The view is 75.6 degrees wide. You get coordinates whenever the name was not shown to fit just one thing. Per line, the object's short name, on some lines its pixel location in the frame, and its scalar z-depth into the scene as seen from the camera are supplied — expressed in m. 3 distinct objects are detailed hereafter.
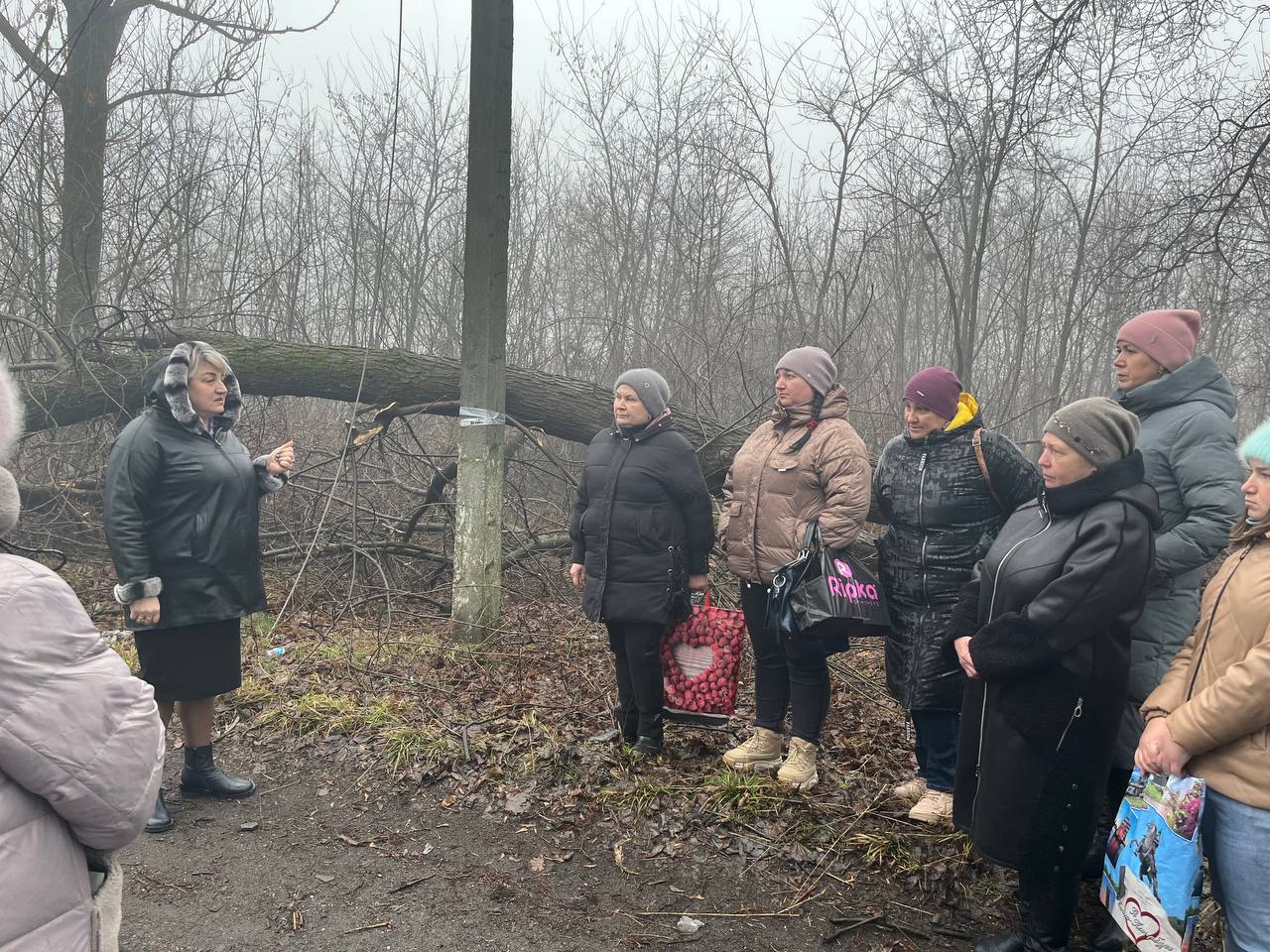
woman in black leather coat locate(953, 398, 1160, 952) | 2.68
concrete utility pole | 5.94
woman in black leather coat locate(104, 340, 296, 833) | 3.67
